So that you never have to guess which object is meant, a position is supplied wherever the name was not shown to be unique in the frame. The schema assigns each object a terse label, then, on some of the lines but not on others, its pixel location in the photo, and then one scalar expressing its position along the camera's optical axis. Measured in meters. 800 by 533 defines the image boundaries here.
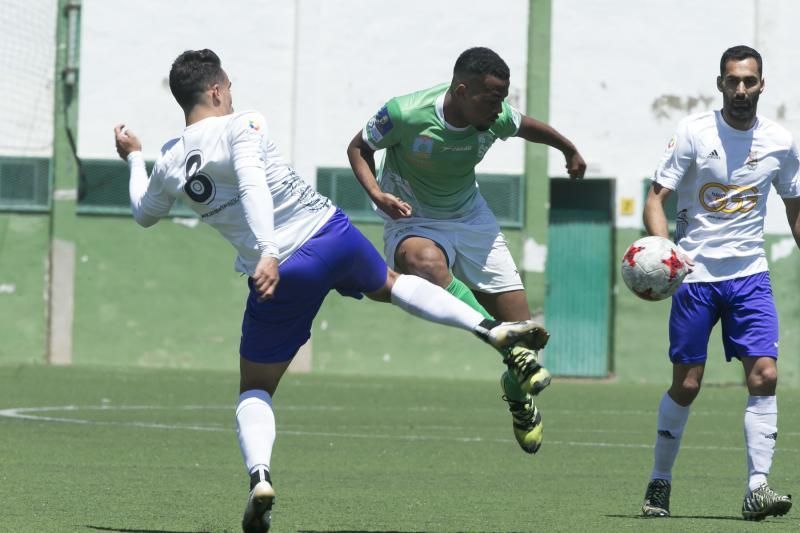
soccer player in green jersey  17.94
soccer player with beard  17.89
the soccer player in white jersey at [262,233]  14.88
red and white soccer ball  17.05
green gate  51.56
